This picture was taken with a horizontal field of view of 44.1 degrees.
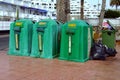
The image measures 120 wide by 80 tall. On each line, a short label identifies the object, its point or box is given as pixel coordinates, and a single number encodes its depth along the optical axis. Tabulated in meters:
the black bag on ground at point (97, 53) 4.98
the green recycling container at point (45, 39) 4.93
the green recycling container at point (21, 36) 5.18
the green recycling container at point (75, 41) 4.69
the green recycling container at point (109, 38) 5.87
